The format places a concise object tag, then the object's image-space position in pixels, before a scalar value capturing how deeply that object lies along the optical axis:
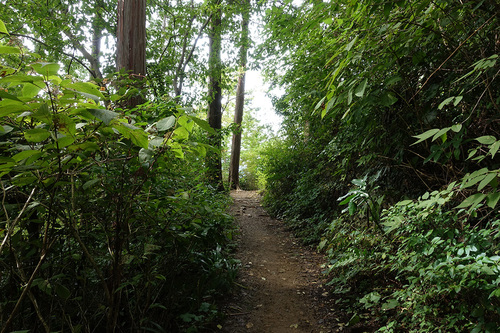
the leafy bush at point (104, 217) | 1.04
